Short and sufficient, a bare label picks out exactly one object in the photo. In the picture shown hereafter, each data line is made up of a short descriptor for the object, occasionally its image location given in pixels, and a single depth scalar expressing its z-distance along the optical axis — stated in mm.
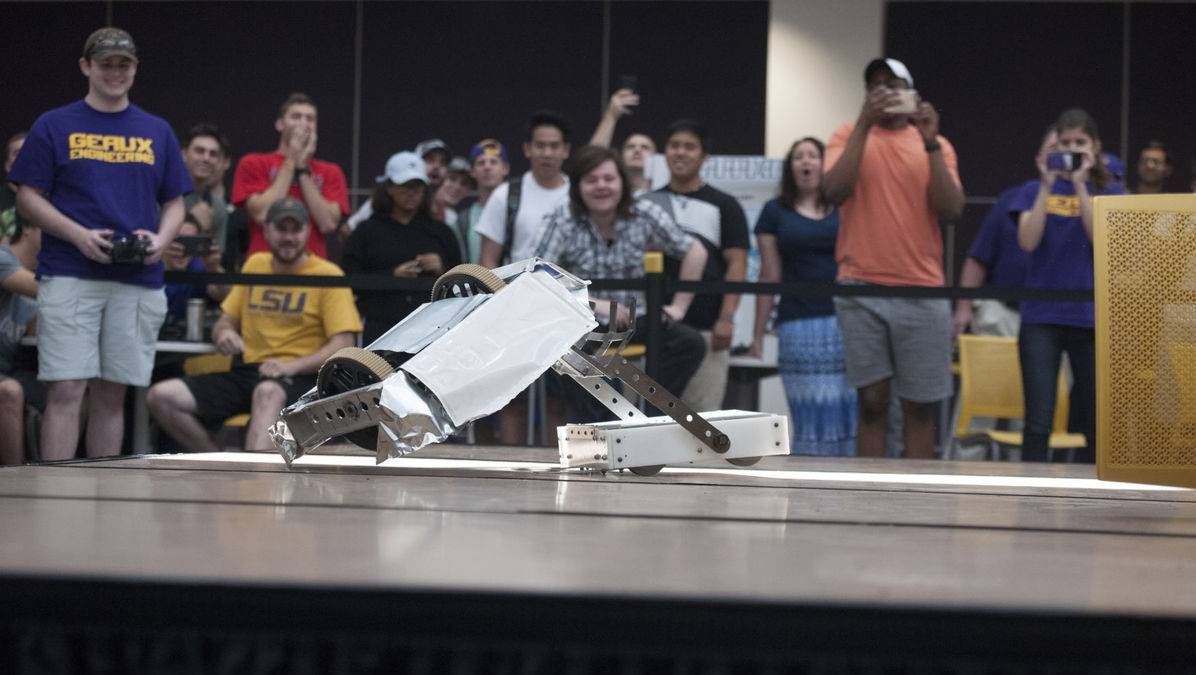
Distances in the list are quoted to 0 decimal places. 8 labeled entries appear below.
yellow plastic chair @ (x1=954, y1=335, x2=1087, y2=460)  9320
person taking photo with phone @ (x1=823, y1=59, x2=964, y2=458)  7184
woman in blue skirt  7660
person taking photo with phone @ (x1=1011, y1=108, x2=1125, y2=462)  7437
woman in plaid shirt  7871
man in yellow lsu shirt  8187
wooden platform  1583
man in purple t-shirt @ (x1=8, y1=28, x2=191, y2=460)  7074
